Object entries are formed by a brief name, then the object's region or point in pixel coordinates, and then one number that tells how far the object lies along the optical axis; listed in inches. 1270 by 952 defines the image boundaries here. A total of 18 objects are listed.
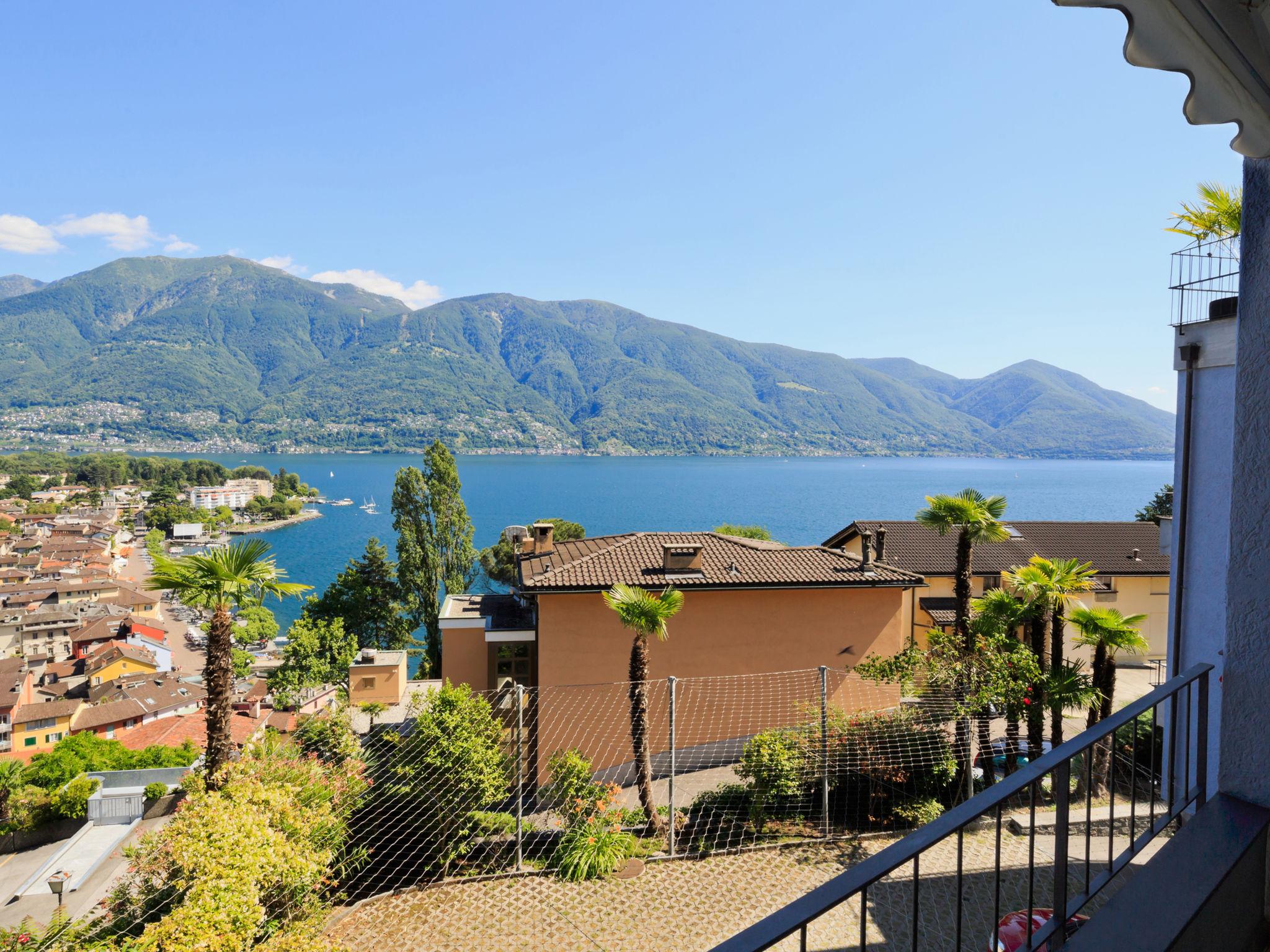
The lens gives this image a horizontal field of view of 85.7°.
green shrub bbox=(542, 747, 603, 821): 242.8
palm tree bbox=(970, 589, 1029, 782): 296.2
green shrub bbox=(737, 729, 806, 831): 234.1
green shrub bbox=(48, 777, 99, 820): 655.1
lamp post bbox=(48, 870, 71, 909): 350.6
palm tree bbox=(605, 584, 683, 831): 266.2
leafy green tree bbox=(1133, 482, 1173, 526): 967.6
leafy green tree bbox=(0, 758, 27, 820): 681.0
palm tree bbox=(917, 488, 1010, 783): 298.2
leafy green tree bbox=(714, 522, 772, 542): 1201.4
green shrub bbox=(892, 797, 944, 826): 230.8
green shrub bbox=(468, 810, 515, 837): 215.2
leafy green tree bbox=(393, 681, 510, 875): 209.9
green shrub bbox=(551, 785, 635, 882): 202.2
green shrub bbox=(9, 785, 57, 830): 643.5
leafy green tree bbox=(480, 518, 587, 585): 1333.7
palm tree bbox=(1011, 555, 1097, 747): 281.0
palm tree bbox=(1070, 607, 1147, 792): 261.6
